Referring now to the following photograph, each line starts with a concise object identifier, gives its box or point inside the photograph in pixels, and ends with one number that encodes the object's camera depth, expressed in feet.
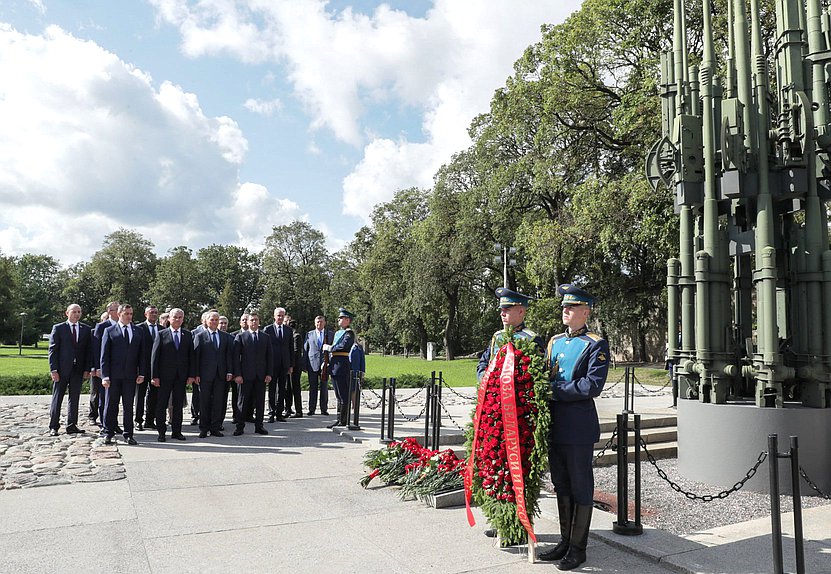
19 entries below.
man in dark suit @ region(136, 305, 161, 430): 35.55
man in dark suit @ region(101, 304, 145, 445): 31.99
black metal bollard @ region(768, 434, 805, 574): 13.94
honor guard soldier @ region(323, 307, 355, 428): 37.50
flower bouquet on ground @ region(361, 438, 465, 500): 21.88
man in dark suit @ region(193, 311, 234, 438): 34.35
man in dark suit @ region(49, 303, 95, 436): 34.24
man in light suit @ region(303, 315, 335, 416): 42.73
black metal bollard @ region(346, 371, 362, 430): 36.91
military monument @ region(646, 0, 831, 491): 24.52
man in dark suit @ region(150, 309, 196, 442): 34.60
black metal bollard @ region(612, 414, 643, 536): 17.78
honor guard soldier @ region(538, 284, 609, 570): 15.61
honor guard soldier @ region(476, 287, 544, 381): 17.54
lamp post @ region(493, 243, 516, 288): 86.46
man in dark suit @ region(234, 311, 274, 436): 36.31
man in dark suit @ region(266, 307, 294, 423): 40.88
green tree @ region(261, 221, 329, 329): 203.92
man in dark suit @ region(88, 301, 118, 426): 36.58
